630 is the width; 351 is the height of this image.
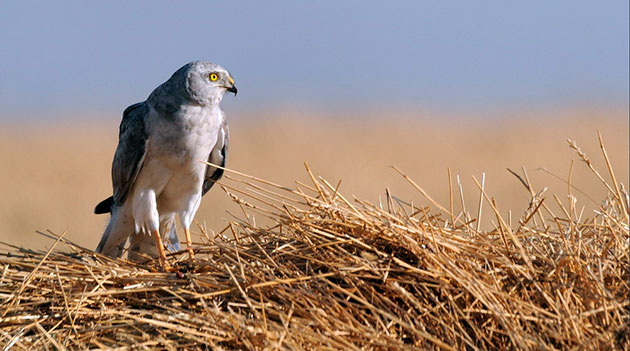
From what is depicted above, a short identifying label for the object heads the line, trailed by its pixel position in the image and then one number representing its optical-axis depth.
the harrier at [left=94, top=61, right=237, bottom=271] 10.50
